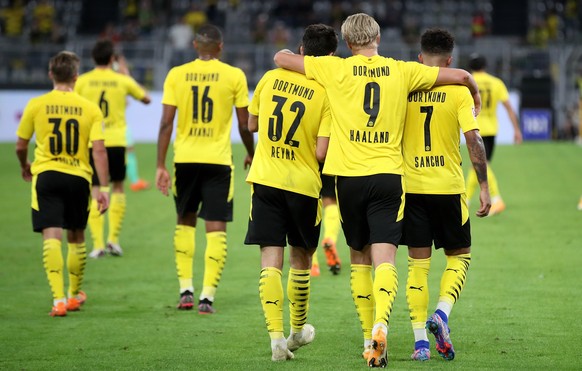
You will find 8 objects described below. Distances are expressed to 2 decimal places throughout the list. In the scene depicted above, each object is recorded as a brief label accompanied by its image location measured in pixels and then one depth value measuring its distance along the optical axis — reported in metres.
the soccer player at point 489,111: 32.87
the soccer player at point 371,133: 13.84
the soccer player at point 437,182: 14.42
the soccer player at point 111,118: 25.62
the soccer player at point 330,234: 22.50
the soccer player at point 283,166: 14.41
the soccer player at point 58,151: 18.56
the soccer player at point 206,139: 18.72
